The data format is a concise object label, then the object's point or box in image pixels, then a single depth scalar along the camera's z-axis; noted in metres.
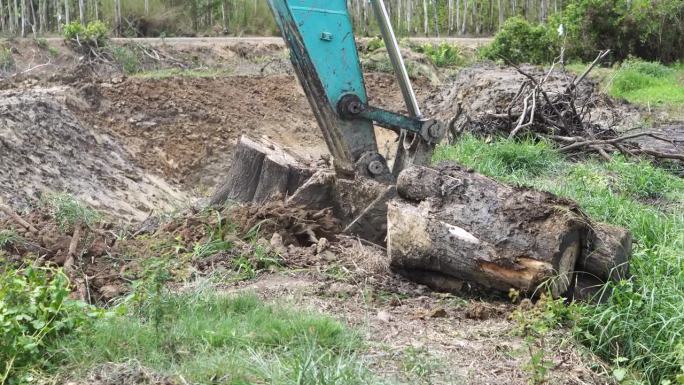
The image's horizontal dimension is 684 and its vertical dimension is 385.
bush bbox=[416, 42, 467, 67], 19.34
